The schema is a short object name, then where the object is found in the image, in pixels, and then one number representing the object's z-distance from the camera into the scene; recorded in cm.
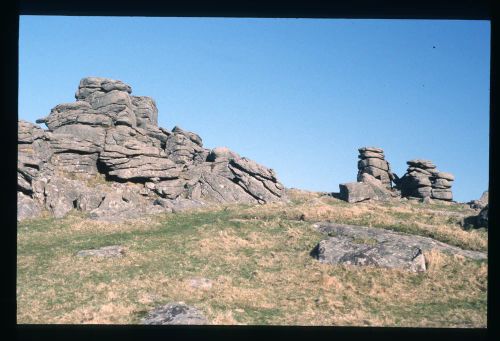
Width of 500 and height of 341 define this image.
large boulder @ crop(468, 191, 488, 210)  5506
